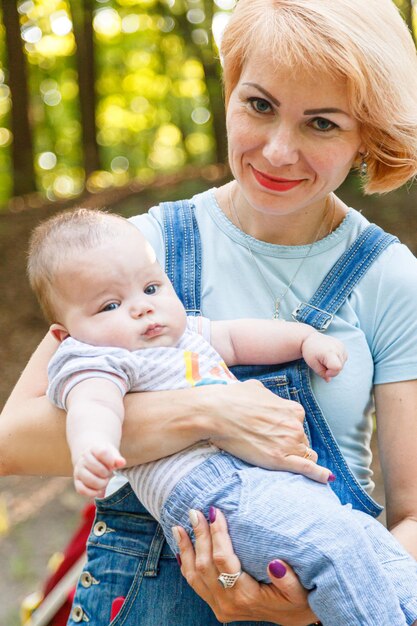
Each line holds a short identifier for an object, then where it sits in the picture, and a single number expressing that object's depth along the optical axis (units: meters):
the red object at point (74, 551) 3.01
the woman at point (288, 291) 2.12
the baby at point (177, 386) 1.86
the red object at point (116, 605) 2.25
